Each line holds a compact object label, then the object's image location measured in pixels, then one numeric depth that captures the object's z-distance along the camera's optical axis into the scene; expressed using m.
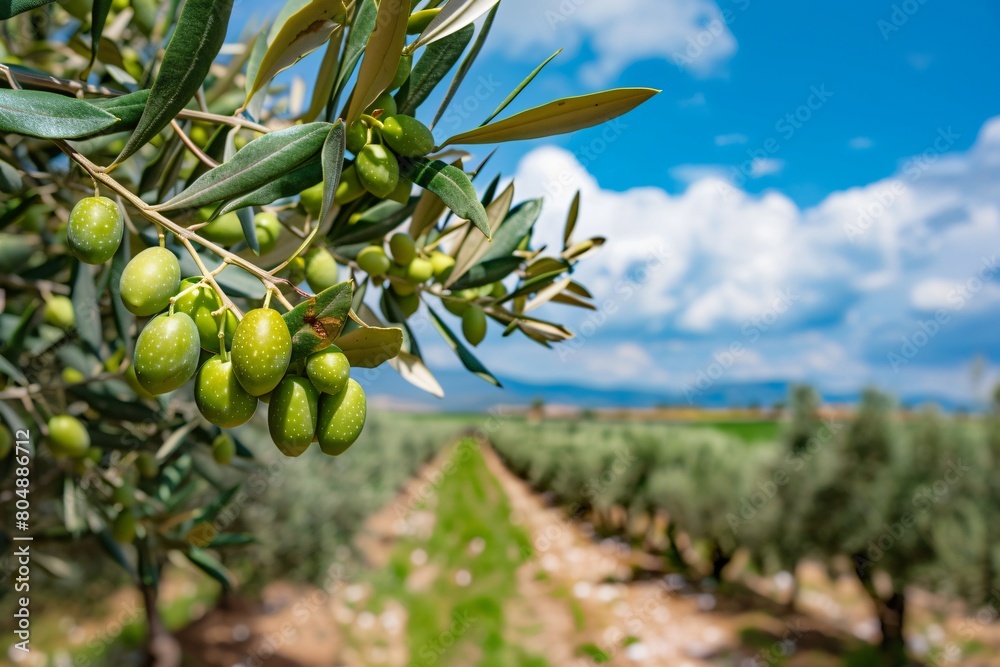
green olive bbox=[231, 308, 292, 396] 0.48
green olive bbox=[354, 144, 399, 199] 0.64
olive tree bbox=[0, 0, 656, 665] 0.54
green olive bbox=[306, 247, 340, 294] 0.79
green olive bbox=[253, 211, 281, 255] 0.82
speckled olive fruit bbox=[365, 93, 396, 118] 0.67
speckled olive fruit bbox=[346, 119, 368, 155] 0.64
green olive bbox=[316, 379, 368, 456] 0.54
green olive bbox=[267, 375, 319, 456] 0.51
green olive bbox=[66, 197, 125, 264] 0.55
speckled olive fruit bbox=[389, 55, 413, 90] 0.67
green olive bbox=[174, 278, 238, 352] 0.56
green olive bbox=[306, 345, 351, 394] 0.53
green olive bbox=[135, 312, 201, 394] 0.50
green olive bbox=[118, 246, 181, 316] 0.53
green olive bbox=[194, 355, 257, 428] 0.52
